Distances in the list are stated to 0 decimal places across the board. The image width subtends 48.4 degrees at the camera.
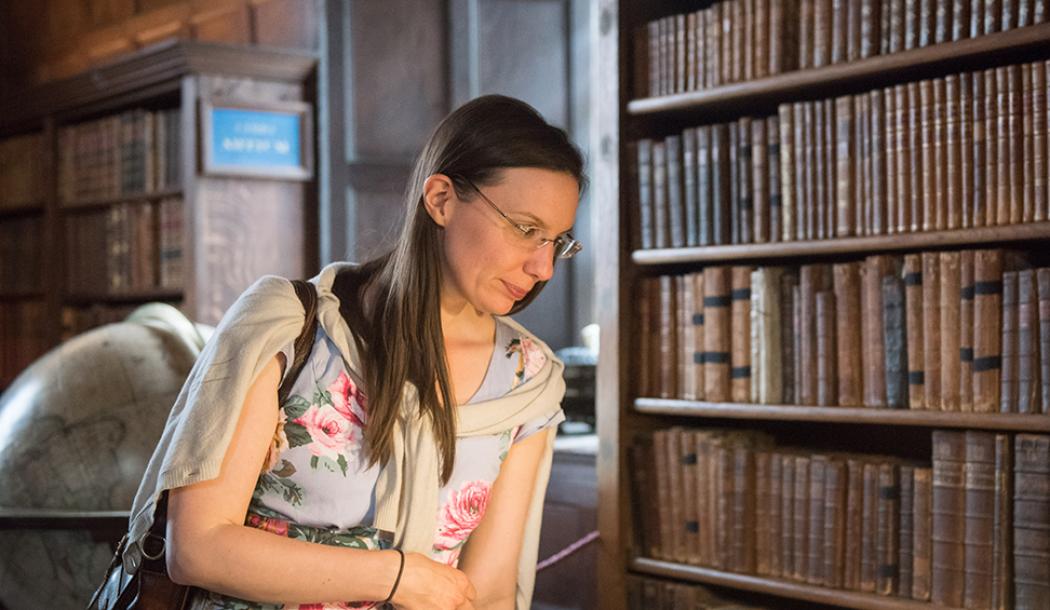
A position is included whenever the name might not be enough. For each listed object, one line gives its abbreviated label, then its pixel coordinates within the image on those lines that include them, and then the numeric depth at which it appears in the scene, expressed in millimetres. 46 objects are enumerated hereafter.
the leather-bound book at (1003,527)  2396
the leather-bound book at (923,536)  2527
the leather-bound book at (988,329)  2422
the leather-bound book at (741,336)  2852
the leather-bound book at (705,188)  2908
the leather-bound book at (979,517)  2420
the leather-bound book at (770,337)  2803
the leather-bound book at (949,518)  2471
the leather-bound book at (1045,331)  2346
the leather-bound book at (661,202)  3002
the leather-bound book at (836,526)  2676
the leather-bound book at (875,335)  2615
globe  2746
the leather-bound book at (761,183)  2816
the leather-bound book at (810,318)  2736
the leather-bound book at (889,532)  2594
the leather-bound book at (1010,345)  2393
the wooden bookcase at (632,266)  2879
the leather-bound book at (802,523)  2736
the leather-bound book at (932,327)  2506
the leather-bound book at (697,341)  2939
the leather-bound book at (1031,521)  2334
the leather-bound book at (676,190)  2971
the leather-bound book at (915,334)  2535
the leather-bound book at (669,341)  3012
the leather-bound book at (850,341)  2666
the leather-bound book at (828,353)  2709
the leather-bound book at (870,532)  2621
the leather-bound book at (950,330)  2479
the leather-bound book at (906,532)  2564
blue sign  4770
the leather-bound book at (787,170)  2760
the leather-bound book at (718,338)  2898
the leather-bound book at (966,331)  2457
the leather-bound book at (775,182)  2791
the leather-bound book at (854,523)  2650
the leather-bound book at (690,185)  2938
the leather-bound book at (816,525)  2703
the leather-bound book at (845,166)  2654
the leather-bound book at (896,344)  2574
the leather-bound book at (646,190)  3032
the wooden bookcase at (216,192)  4758
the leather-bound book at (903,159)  2555
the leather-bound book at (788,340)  2791
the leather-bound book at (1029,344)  2365
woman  1708
